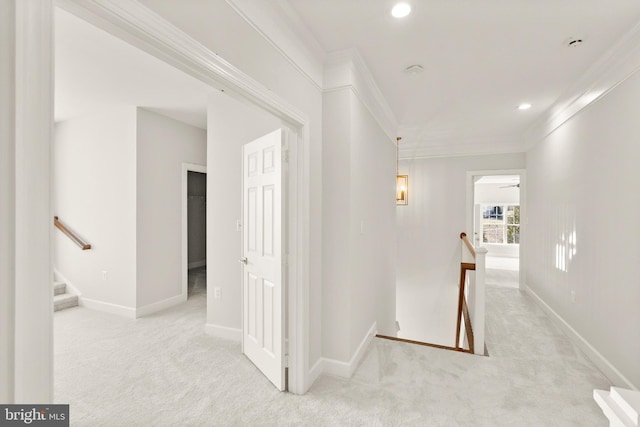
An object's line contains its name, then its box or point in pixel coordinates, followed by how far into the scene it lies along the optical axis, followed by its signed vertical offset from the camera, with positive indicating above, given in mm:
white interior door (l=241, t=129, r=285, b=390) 2246 -351
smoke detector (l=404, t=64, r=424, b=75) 2663 +1302
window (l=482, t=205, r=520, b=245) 10320 -338
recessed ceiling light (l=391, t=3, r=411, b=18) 1864 +1289
